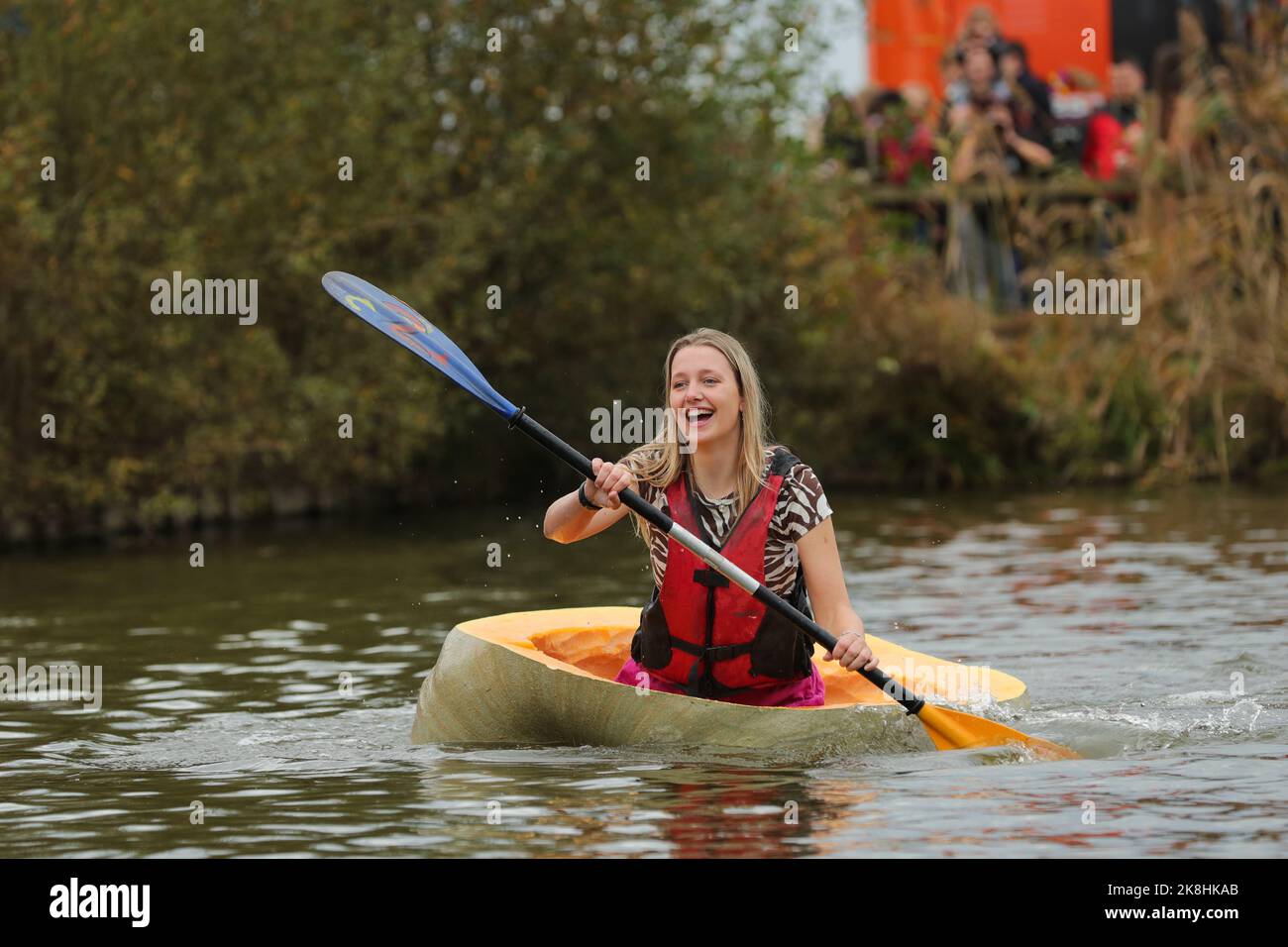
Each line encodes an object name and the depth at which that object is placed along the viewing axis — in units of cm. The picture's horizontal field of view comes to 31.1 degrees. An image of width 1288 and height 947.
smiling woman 666
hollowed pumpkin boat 670
